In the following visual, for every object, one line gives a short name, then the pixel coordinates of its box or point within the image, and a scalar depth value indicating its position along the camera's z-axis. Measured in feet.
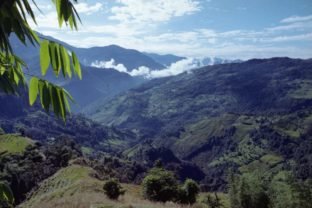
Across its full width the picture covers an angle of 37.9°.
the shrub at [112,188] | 188.96
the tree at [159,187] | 201.87
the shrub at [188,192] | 218.18
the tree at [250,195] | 334.03
